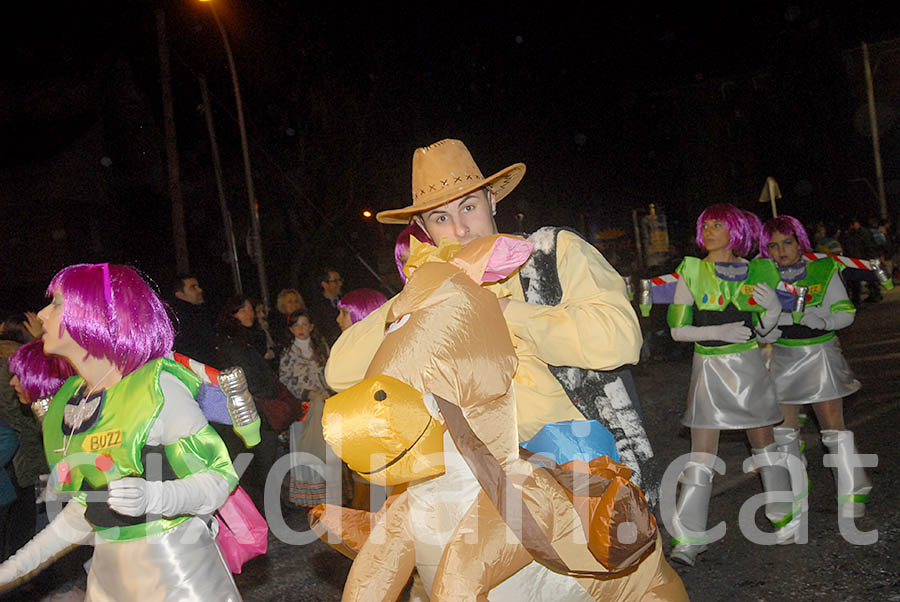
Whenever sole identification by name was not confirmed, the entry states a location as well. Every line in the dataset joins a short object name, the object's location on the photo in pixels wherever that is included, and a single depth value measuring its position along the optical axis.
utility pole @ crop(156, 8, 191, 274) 12.41
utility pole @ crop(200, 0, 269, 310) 15.23
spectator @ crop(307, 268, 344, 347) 8.39
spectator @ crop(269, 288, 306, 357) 7.71
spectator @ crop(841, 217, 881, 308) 17.28
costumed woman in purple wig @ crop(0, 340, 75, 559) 5.20
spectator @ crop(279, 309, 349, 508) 5.99
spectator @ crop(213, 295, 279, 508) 6.41
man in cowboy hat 2.09
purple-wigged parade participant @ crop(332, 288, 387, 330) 5.43
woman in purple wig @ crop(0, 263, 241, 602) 2.49
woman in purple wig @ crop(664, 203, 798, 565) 4.59
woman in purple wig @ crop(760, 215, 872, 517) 4.99
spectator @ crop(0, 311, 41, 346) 5.61
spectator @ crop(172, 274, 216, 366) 6.38
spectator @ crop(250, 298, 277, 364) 9.12
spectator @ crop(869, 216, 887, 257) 17.25
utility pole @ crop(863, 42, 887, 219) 24.48
